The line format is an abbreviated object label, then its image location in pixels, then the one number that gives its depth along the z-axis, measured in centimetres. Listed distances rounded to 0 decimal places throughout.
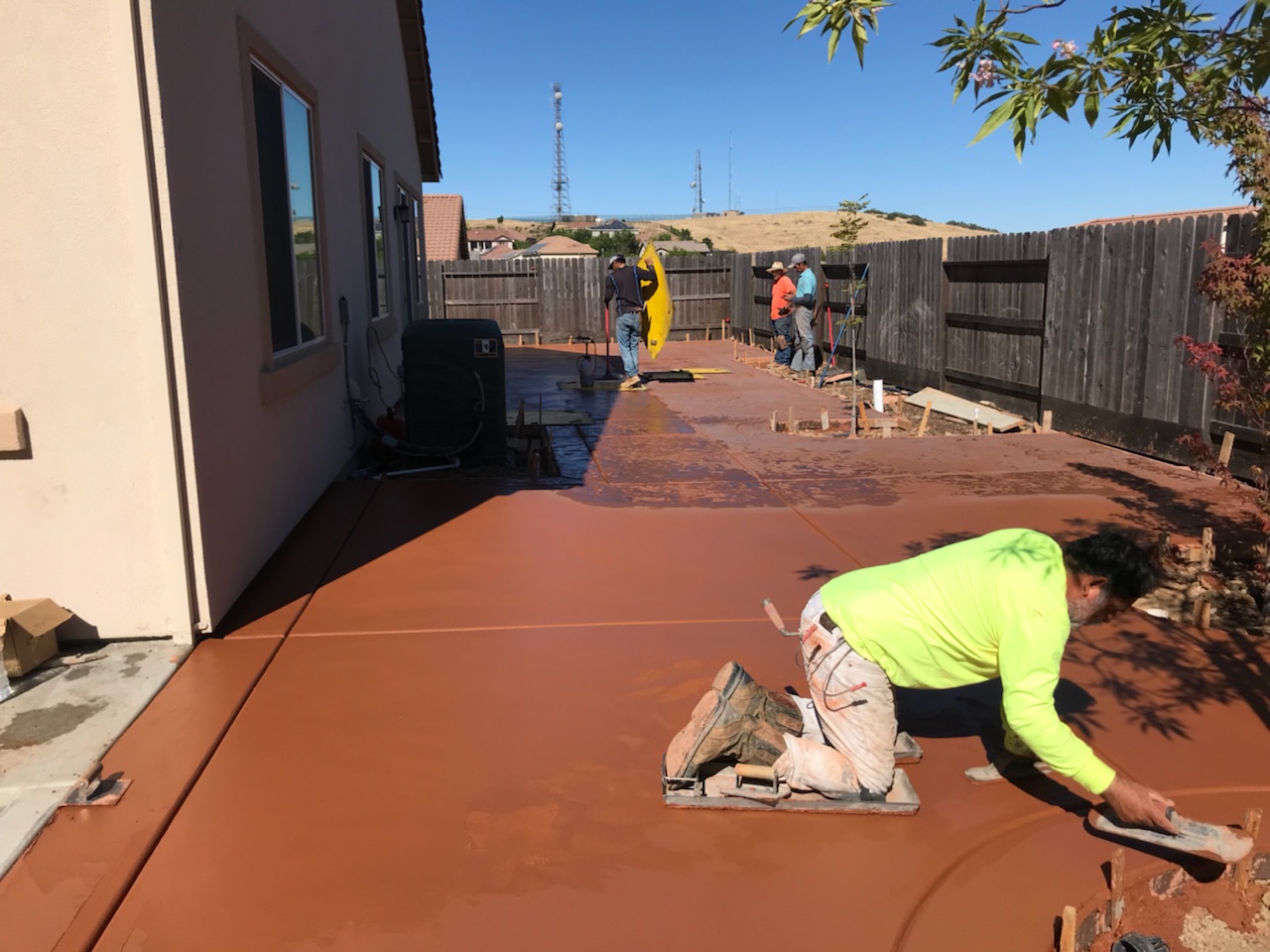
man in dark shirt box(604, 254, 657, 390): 1457
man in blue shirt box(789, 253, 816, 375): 1572
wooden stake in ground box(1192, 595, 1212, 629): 493
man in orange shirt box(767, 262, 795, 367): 1688
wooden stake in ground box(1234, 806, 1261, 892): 295
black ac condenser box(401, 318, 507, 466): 858
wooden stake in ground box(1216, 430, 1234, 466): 735
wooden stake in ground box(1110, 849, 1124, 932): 278
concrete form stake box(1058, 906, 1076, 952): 250
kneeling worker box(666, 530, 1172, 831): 288
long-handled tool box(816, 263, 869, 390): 1271
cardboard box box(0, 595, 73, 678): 407
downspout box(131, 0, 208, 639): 413
